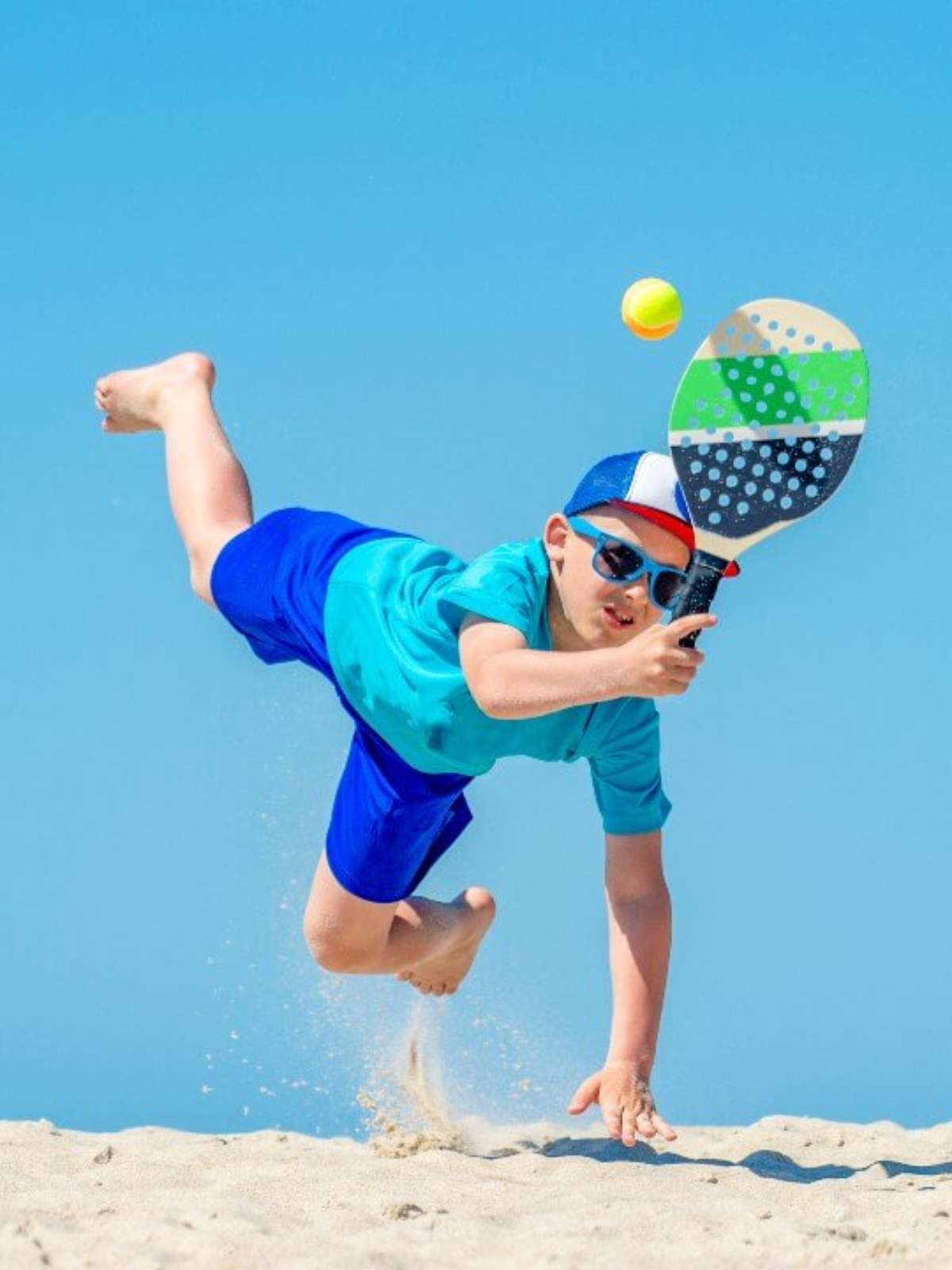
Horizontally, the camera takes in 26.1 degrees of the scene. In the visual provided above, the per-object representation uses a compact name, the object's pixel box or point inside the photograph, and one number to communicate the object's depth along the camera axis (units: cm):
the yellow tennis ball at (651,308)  545
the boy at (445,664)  554
